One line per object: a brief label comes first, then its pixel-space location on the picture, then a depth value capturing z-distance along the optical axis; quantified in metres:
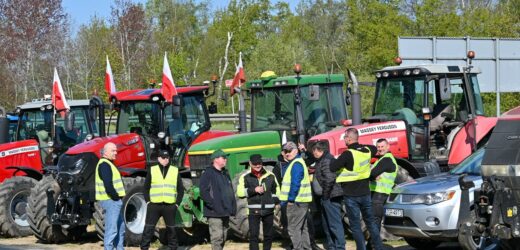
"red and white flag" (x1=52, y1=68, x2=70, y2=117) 20.05
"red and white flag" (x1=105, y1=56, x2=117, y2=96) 21.17
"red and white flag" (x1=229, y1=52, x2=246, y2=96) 19.36
